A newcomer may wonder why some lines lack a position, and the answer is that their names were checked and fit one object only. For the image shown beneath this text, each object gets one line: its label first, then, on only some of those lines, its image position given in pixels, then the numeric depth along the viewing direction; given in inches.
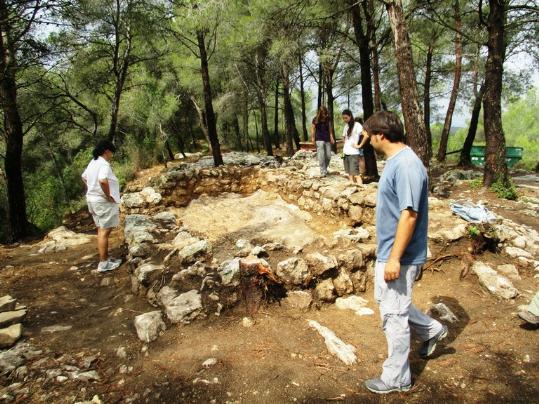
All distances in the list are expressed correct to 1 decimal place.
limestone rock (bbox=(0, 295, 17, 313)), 147.6
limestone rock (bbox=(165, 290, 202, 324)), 128.9
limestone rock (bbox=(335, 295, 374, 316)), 138.7
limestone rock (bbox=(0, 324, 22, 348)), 121.7
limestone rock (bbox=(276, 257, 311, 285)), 143.8
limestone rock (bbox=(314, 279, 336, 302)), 144.6
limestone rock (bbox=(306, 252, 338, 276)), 148.1
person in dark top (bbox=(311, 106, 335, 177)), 295.0
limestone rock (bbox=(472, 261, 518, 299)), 139.1
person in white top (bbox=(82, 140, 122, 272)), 183.2
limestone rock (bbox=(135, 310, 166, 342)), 122.3
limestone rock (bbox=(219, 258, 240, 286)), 139.9
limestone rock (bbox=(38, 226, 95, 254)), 242.2
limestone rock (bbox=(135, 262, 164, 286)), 155.9
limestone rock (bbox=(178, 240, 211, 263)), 166.6
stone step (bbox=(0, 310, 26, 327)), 134.6
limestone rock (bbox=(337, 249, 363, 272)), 155.1
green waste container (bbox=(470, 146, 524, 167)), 580.4
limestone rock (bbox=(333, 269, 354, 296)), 149.9
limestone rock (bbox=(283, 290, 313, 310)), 139.4
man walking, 81.6
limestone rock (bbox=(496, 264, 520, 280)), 152.1
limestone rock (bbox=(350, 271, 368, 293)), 154.2
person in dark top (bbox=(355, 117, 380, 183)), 341.7
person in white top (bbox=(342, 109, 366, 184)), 266.7
